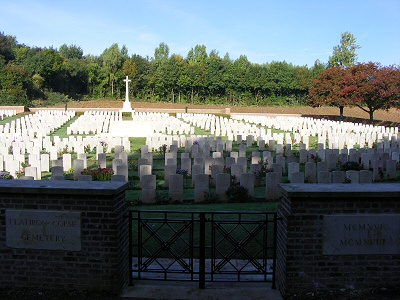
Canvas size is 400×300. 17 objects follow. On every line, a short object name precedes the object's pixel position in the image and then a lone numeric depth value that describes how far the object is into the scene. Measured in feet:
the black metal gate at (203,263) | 14.58
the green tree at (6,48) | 177.16
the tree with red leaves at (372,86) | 91.81
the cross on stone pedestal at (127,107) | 115.19
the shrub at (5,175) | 32.38
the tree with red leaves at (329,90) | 106.01
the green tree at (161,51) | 232.69
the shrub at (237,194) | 29.32
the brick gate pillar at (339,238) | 13.64
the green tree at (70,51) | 242.97
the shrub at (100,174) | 32.07
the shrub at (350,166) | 37.22
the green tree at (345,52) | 173.47
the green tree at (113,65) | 189.37
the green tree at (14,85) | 139.10
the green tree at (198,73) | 191.62
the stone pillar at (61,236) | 13.74
